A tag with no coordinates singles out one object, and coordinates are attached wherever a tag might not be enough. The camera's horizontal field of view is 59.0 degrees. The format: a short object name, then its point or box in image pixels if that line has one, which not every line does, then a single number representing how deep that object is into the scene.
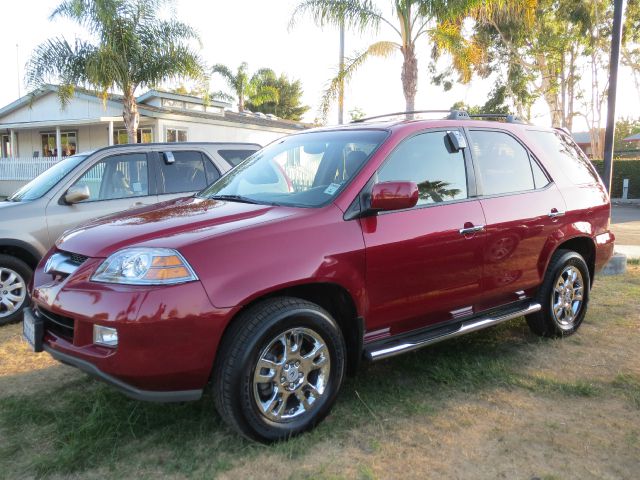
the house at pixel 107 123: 22.98
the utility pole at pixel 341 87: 14.16
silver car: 5.43
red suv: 2.79
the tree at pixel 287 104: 56.35
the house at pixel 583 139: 62.69
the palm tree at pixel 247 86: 33.14
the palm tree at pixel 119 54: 16.09
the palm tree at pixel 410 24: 12.75
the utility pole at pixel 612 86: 7.76
